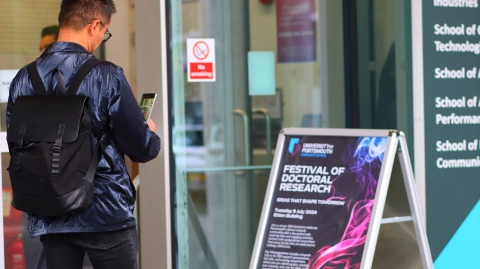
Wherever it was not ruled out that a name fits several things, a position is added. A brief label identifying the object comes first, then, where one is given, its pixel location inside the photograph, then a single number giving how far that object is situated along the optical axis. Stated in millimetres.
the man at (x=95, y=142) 5391
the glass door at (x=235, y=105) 8633
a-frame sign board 6668
